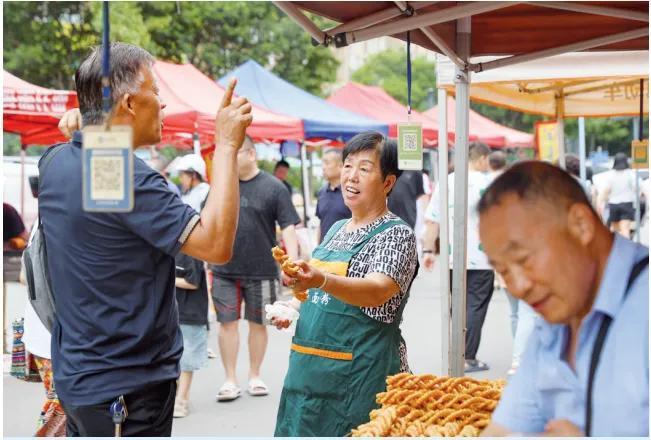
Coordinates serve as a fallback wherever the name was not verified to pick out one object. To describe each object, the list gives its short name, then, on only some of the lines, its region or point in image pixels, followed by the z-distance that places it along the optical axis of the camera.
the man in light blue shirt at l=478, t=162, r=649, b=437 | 1.55
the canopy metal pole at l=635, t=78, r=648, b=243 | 6.29
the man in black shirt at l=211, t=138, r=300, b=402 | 6.59
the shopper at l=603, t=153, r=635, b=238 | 12.91
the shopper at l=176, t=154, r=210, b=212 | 7.15
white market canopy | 4.54
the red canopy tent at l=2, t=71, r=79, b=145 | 7.89
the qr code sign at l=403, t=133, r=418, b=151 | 3.42
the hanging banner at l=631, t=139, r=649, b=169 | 6.66
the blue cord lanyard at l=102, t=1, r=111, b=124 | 1.92
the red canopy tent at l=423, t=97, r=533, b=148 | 21.55
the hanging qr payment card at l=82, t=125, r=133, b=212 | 1.82
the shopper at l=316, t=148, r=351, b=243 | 7.76
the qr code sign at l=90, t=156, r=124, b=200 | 1.83
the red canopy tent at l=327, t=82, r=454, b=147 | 17.17
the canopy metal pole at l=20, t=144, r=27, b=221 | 10.14
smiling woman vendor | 3.21
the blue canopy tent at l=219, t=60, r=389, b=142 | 12.65
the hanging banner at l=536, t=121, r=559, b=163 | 10.46
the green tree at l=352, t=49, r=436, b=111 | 50.56
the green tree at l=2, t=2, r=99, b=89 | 21.89
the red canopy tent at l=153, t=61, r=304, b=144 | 9.62
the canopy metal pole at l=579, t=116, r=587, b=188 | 11.21
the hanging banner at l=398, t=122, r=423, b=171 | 3.39
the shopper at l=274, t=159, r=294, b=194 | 13.49
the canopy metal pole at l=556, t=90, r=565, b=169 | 9.13
